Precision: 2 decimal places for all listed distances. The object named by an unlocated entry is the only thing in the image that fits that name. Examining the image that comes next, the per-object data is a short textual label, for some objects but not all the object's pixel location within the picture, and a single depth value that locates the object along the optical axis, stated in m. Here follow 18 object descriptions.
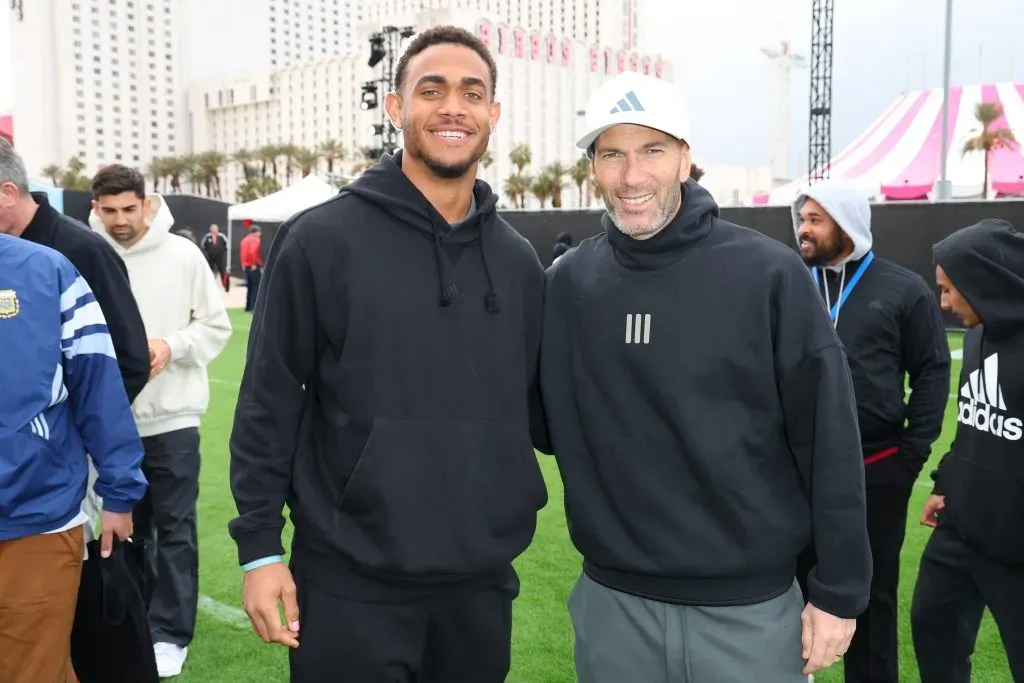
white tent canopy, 21.14
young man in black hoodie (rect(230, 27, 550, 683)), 1.83
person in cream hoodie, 3.58
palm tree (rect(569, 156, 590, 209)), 67.56
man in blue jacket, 2.07
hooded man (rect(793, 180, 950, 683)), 3.01
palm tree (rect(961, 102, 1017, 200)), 34.28
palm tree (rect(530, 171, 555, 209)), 65.43
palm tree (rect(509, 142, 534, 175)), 72.88
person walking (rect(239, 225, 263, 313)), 17.78
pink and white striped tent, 31.81
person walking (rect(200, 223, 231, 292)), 21.61
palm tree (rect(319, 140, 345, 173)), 78.50
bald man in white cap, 1.81
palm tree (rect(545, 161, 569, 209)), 64.12
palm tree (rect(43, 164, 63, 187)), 85.81
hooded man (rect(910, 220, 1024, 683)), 2.43
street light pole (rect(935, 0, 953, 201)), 16.98
